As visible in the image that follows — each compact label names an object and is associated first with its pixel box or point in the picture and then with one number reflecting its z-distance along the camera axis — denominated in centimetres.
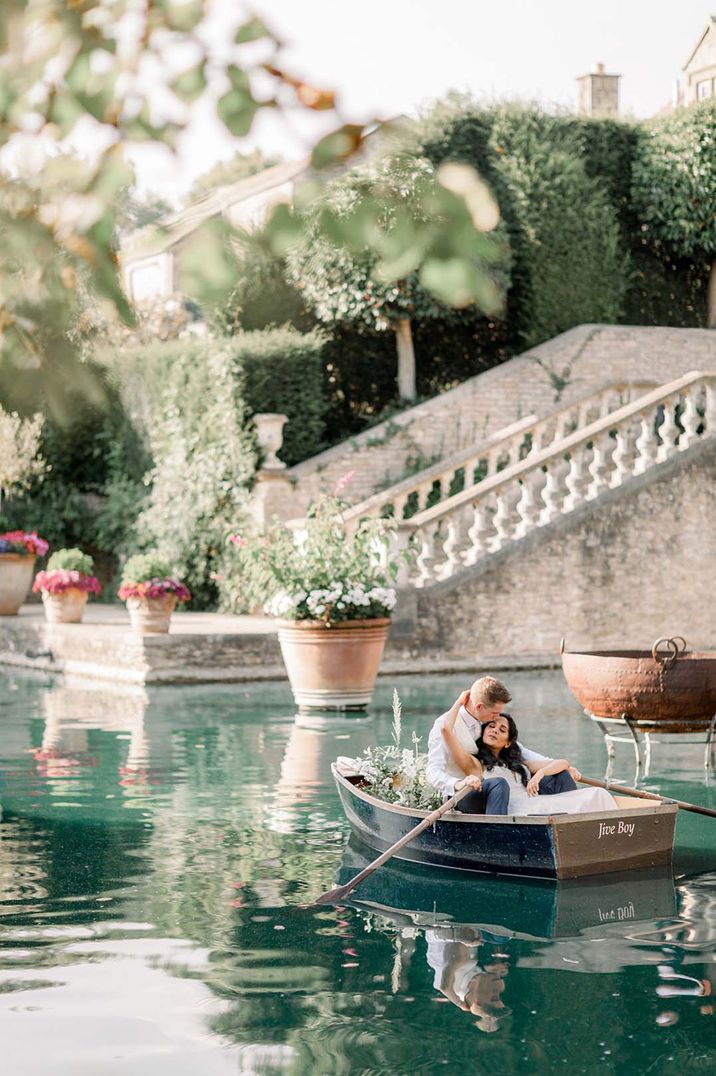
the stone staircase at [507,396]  1966
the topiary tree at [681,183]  2334
